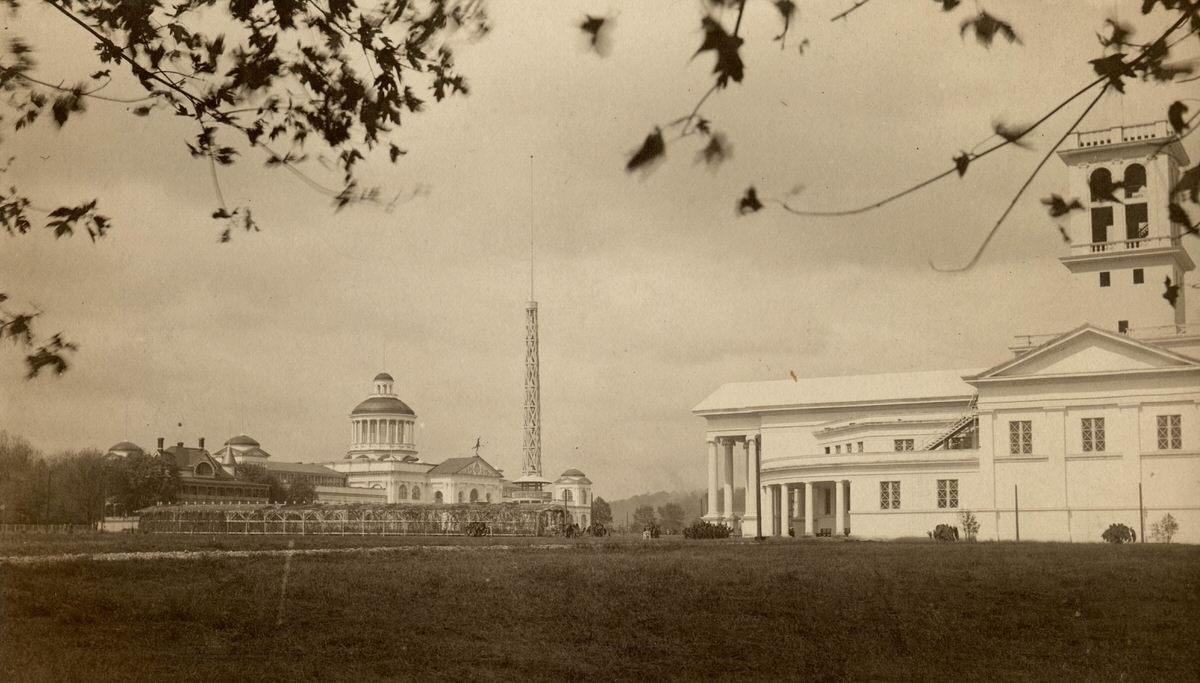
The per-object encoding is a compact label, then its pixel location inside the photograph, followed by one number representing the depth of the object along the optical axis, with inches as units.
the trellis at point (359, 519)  2623.0
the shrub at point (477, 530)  2383.1
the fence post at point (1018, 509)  1902.3
